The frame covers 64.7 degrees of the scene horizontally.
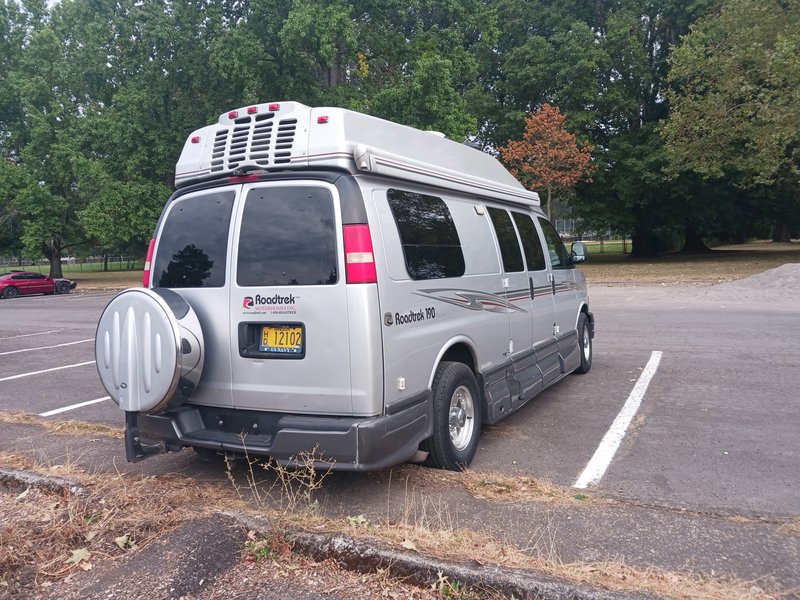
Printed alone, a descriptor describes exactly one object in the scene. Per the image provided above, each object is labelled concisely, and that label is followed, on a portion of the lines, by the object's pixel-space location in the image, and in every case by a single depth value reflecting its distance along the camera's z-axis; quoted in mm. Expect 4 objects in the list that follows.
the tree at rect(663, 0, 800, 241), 23125
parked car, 31375
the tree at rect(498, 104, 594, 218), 28875
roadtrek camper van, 3895
